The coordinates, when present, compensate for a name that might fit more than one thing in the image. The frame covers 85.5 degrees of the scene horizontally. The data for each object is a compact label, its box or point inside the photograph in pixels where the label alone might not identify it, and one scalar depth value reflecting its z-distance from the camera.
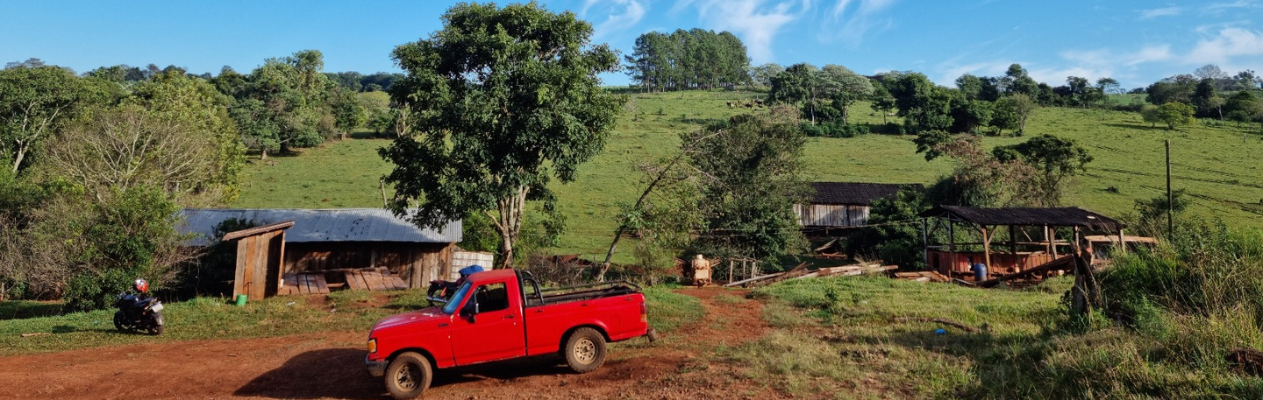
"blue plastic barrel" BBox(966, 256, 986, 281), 24.39
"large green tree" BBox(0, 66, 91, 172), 37.62
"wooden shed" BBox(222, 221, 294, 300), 19.64
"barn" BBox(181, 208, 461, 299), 24.70
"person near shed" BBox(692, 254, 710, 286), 24.31
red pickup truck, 9.88
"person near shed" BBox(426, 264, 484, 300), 16.62
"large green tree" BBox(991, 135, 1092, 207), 39.47
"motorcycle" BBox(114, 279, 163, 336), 15.16
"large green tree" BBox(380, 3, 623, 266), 20.02
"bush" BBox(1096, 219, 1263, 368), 8.34
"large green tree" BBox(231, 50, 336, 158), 55.53
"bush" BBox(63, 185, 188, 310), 18.09
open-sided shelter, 25.25
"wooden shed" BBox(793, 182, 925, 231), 41.84
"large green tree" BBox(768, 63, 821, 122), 78.50
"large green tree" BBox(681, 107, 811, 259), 29.41
